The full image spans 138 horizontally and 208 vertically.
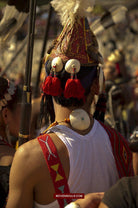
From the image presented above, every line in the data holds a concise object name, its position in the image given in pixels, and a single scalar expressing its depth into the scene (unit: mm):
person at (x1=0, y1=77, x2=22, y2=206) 3335
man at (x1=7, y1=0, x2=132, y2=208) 3002
